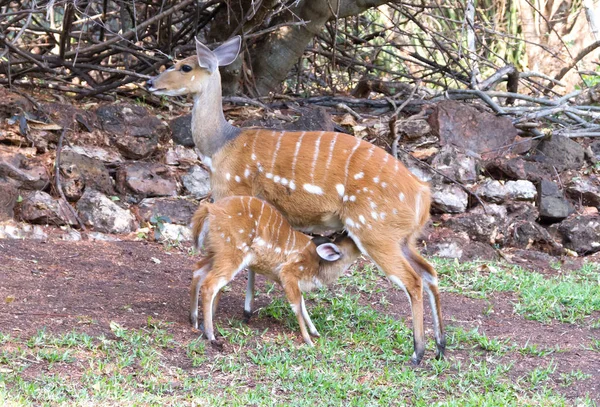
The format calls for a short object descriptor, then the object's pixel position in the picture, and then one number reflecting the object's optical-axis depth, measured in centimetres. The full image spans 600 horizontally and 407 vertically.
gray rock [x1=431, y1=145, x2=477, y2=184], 1620
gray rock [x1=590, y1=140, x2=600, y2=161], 1808
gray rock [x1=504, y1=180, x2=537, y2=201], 1628
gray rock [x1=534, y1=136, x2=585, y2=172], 1730
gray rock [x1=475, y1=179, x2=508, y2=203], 1606
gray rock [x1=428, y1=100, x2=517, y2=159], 1705
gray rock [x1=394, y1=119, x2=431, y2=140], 1720
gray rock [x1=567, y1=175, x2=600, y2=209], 1678
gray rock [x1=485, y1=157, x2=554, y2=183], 1667
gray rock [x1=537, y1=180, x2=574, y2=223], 1616
